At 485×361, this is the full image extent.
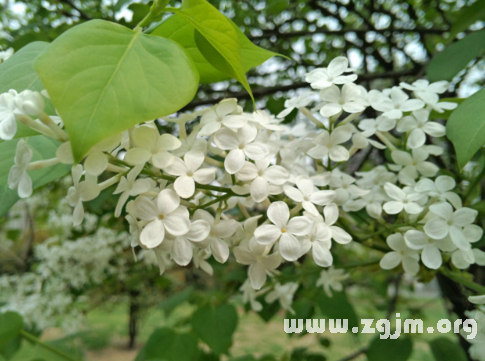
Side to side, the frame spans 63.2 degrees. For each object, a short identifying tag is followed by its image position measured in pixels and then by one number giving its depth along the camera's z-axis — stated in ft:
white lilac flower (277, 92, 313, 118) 0.56
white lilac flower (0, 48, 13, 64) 0.62
